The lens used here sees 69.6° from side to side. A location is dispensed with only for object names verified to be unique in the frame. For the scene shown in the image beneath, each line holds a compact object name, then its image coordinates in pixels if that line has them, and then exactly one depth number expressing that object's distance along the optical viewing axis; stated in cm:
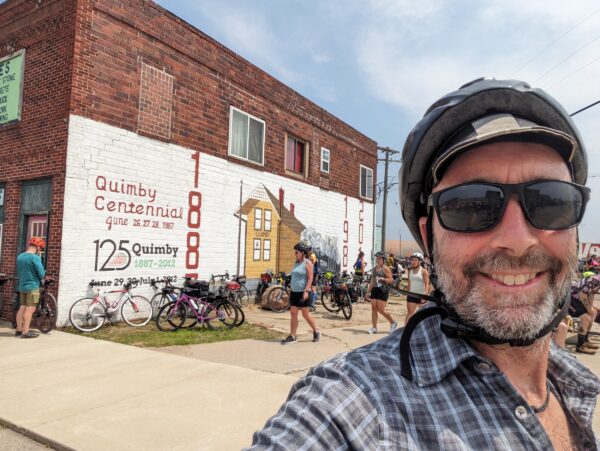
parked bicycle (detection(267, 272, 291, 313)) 1270
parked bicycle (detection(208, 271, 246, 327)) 989
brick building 909
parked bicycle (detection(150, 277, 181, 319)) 1009
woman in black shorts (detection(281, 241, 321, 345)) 780
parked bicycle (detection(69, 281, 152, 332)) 888
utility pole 2868
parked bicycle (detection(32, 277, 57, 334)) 845
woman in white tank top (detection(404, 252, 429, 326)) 826
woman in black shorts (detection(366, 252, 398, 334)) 873
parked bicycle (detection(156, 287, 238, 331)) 929
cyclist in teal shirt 795
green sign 1010
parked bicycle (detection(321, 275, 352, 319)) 1218
